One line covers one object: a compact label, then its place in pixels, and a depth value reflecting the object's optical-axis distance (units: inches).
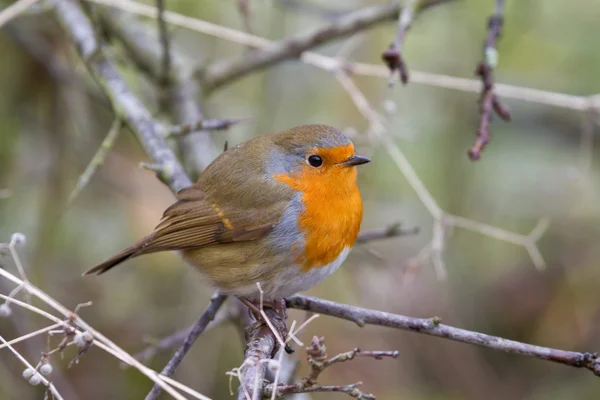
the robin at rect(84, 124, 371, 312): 220.5
